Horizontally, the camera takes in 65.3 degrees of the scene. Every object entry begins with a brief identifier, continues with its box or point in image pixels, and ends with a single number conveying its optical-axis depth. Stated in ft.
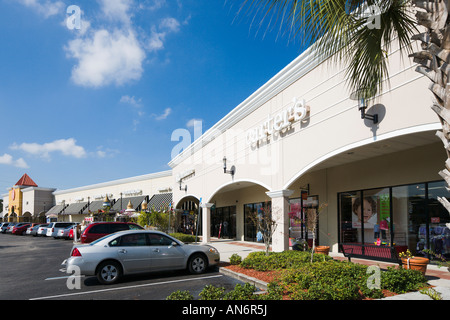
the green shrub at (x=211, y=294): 20.30
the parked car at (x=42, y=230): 125.80
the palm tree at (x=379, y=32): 13.35
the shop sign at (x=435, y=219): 37.99
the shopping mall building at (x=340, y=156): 33.55
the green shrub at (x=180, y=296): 20.05
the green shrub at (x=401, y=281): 24.45
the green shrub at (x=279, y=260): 33.86
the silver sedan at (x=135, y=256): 31.37
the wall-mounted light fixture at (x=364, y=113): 34.09
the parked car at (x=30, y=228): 139.58
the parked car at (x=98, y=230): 54.60
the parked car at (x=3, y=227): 174.79
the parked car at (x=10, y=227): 162.26
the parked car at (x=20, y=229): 150.82
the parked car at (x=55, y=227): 112.46
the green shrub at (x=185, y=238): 69.90
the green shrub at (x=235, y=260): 39.24
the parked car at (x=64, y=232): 106.81
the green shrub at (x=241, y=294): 20.12
